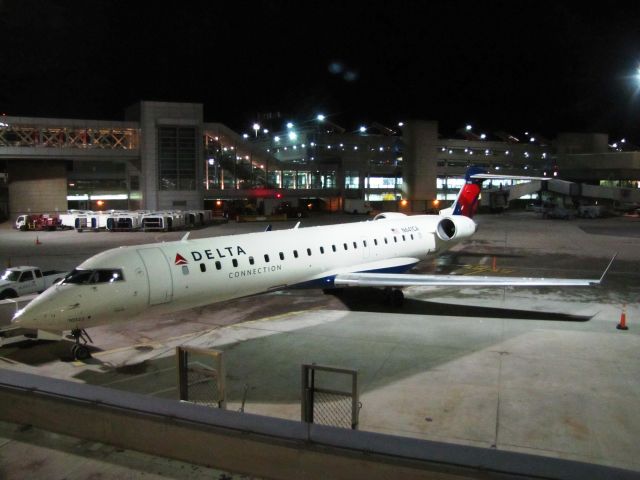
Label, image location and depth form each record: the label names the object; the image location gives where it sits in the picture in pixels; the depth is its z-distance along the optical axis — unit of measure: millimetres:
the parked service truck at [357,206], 70188
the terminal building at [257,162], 59688
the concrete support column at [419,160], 80250
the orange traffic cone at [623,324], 14760
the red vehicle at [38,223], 49906
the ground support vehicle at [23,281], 18344
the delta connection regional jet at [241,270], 11711
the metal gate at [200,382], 7719
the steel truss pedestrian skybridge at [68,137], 56344
